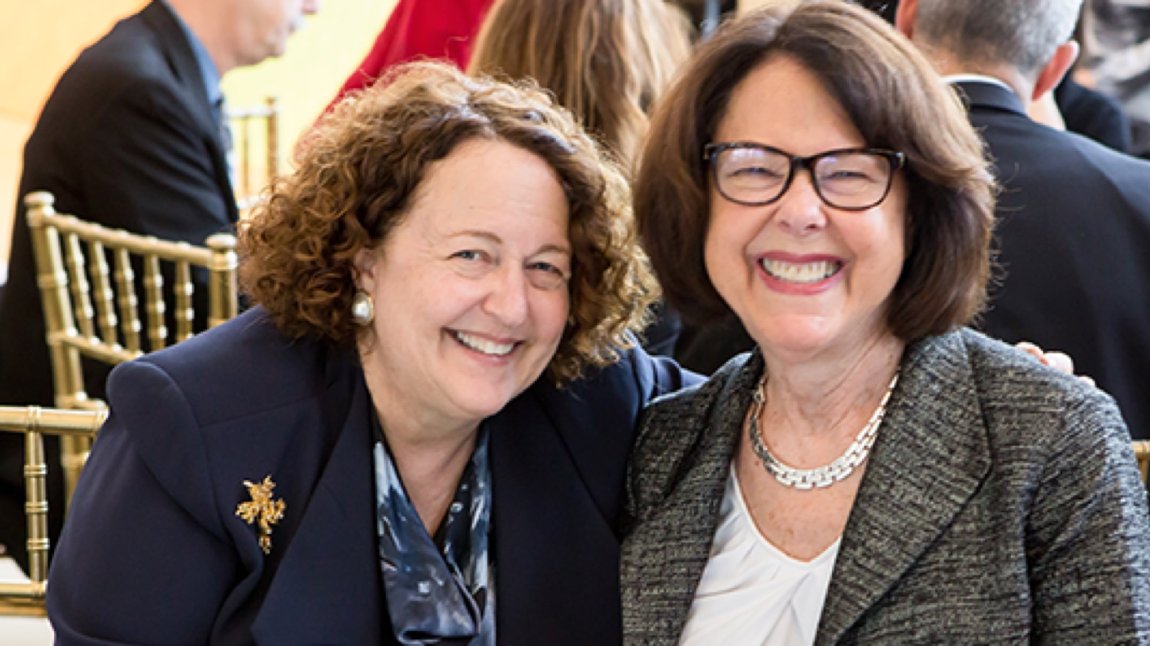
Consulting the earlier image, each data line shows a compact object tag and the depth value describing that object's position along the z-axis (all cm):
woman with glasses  207
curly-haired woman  214
